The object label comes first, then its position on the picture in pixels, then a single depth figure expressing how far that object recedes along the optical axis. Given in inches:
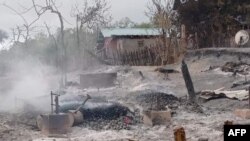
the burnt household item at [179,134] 265.4
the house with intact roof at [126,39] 1407.5
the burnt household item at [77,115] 389.0
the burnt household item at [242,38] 919.7
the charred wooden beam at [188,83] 494.0
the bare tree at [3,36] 1754.4
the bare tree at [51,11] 786.8
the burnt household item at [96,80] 703.7
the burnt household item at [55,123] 357.4
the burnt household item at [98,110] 412.8
